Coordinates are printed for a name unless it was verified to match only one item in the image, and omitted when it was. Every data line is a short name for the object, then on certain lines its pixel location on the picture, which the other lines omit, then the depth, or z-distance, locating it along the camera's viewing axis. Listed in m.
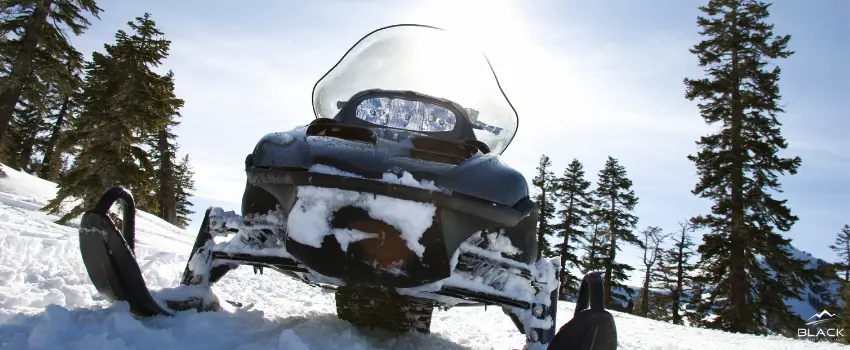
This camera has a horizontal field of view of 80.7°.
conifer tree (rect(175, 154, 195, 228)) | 39.78
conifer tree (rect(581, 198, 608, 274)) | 31.78
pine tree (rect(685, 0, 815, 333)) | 17.78
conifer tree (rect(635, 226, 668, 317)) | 30.66
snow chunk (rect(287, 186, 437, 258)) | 1.99
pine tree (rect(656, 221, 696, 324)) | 33.44
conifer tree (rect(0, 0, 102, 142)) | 17.25
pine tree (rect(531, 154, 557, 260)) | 32.62
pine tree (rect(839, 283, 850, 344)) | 20.98
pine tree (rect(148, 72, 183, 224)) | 26.88
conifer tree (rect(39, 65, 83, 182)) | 15.63
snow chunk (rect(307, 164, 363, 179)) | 2.03
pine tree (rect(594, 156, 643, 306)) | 31.88
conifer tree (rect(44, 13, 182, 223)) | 13.96
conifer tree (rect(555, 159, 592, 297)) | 32.53
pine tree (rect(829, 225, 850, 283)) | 42.83
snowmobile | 2.02
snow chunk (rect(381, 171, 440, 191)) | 2.00
